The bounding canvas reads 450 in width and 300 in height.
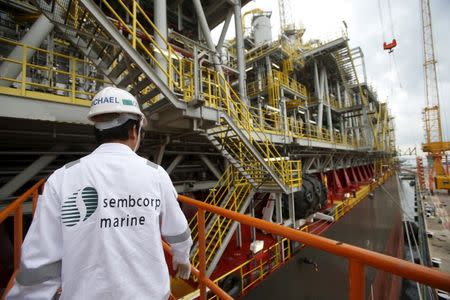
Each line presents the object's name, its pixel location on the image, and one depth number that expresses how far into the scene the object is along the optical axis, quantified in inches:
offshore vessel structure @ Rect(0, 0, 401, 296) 148.7
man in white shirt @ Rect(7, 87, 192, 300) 42.6
